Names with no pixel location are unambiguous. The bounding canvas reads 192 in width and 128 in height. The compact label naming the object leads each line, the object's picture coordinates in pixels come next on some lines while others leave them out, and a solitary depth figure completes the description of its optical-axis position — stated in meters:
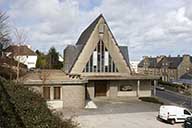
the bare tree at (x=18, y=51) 24.89
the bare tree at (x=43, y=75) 17.76
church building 23.35
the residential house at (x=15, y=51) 24.87
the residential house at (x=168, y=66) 45.87
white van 15.00
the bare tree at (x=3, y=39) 23.91
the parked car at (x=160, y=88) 34.04
